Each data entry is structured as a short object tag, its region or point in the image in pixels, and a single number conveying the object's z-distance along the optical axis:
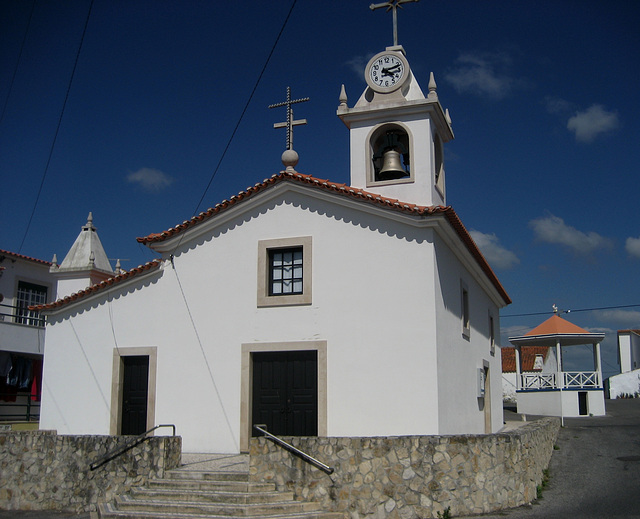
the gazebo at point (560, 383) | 29.00
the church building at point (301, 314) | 13.38
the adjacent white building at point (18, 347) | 22.47
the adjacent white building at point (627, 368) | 39.94
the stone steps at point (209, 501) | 10.27
